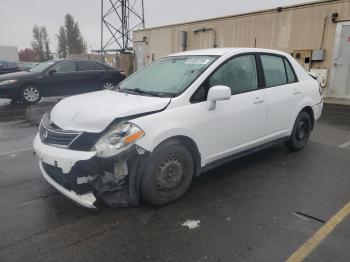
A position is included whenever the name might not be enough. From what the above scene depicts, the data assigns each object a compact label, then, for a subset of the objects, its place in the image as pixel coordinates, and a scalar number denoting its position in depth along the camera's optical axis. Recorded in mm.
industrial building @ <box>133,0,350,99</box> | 10672
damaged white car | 3002
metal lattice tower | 25372
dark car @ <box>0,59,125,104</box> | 10195
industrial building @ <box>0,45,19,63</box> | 44125
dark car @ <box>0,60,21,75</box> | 21391
